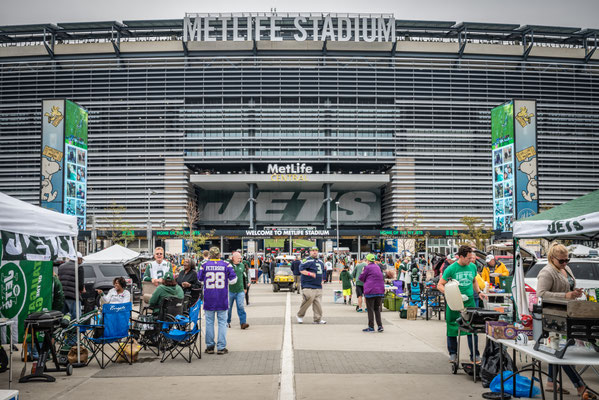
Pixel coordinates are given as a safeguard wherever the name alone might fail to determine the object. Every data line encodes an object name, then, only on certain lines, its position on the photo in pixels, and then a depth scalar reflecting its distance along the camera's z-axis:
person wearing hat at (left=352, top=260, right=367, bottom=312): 17.12
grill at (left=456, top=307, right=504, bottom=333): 7.29
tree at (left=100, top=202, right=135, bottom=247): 68.96
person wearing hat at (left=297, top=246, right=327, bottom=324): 13.79
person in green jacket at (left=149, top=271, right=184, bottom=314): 9.68
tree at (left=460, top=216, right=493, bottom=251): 60.21
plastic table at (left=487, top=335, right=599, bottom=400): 5.02
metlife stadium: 79.62
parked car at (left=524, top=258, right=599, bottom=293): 14.16
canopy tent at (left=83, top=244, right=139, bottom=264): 19.06
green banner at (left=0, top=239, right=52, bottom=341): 9.73
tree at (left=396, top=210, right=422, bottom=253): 70.50
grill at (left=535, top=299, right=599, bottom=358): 5.20
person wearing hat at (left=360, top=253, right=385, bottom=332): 12.41
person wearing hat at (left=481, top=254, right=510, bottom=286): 18.12
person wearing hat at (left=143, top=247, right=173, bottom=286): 12.00
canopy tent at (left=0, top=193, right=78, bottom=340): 7.48
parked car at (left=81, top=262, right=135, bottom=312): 17.20
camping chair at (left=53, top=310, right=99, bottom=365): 8.76
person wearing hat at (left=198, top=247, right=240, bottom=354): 9.88
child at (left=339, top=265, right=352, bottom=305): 20.51
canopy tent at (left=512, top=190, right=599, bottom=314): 7.25
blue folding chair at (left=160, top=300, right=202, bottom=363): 9.04
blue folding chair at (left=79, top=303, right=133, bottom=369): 8.71
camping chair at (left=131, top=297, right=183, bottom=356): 9.45
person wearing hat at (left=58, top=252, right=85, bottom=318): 11.38
